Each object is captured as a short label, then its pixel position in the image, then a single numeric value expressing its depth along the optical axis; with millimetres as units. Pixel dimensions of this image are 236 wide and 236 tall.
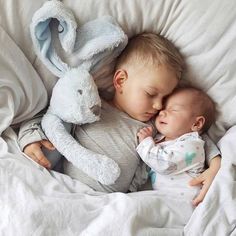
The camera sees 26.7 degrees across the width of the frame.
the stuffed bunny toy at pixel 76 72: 1223
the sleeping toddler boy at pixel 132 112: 1269
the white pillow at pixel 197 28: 1286
